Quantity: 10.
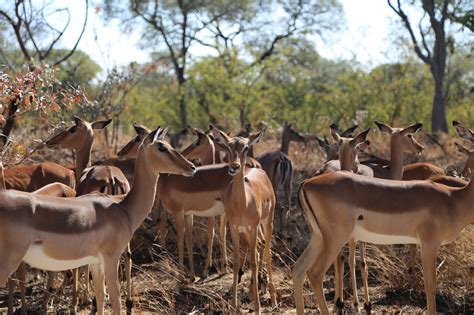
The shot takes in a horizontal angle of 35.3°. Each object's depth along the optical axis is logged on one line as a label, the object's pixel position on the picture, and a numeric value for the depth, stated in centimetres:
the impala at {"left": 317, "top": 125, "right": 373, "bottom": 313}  662
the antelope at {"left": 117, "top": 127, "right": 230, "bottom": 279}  859
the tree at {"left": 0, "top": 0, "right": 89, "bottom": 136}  894
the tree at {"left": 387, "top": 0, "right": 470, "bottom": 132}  1877
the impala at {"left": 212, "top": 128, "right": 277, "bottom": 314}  691
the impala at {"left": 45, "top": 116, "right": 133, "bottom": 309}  707
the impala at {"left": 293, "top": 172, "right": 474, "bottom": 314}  593
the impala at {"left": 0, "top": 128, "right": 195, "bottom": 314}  502
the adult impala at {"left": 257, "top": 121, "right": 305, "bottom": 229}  1083
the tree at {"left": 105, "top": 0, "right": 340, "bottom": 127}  2333
